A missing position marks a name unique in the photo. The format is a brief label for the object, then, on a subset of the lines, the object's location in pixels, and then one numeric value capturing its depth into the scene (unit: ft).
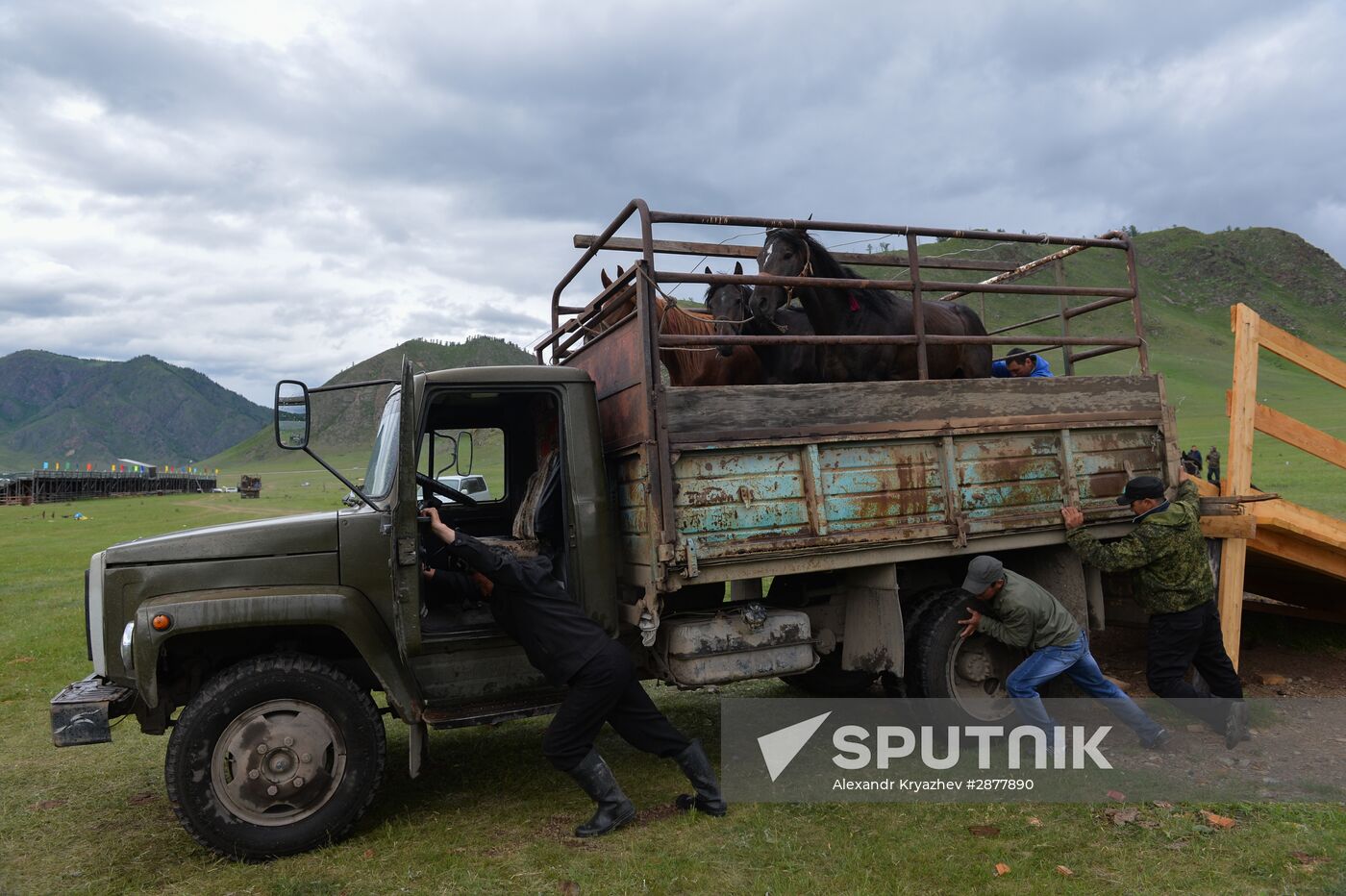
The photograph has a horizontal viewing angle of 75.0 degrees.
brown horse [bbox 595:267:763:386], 20.40
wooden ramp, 19.99
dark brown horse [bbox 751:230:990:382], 19.69
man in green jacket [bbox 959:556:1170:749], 17.26
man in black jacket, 14.38
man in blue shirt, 21.82
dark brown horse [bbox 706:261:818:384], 20.24
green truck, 13.71
